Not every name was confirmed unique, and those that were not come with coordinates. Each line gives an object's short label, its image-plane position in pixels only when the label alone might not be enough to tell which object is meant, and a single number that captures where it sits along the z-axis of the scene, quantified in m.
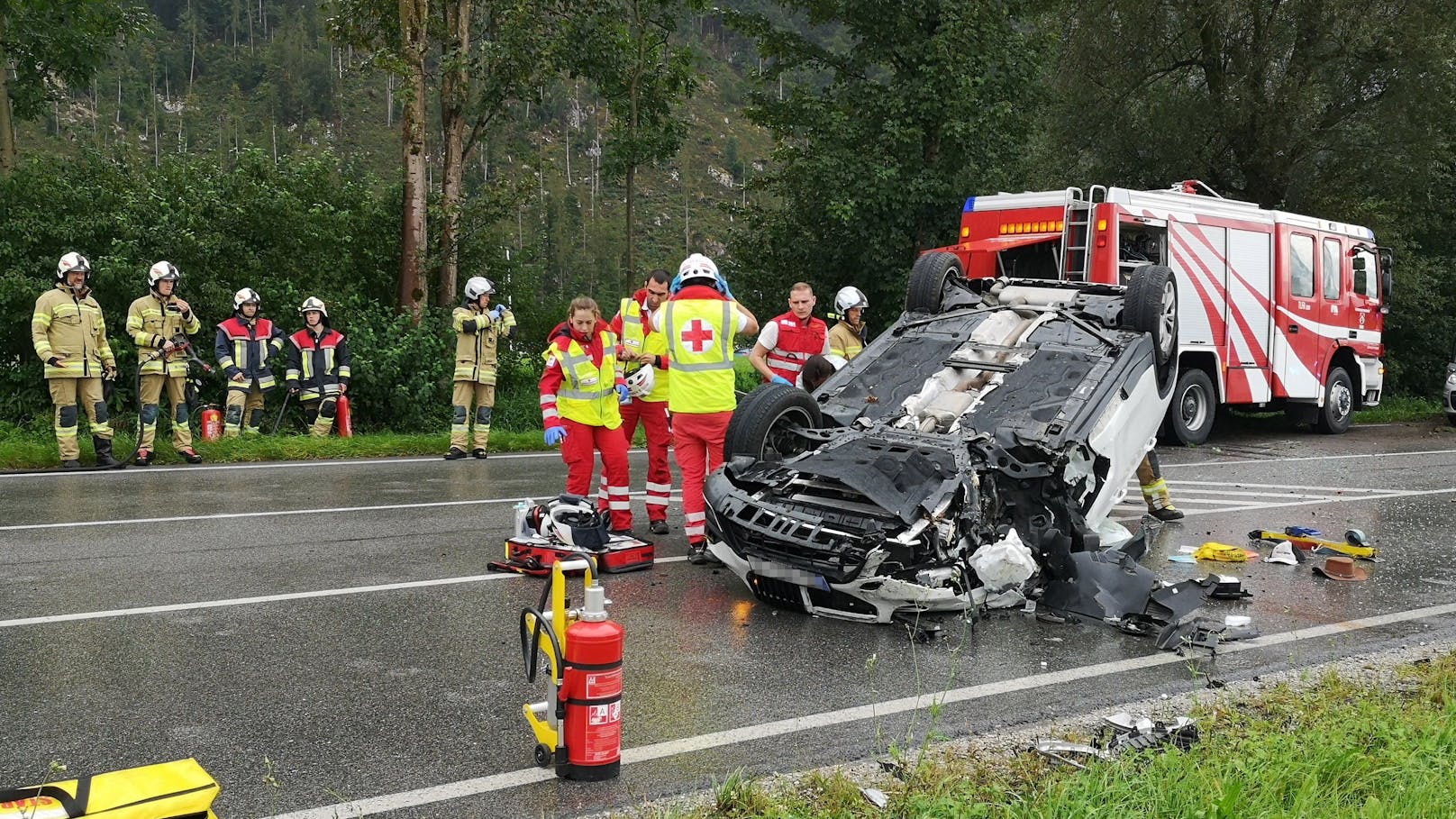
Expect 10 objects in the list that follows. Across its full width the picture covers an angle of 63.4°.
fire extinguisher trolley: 3.92
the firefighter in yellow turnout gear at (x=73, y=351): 11.70
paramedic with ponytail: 7.87
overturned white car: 5.93
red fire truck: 13.66
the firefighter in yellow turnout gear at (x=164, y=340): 12.41
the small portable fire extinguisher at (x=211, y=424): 13.81
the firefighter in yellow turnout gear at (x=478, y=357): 13.28
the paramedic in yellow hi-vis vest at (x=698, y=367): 7.67
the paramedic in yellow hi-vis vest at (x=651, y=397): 8.56
